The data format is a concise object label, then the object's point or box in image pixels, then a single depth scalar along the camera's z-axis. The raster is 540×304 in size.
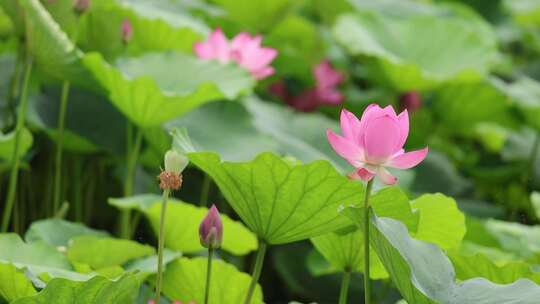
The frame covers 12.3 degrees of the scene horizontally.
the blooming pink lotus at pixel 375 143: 4.69
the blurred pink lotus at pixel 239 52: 6.26
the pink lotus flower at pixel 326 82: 7.46
